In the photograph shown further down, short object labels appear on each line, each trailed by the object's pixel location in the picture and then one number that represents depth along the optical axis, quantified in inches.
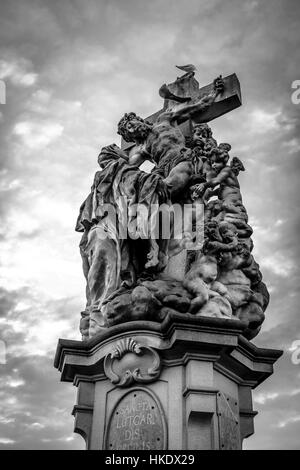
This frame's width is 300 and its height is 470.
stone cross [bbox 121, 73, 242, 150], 393.1
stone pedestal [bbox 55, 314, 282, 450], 237.5
